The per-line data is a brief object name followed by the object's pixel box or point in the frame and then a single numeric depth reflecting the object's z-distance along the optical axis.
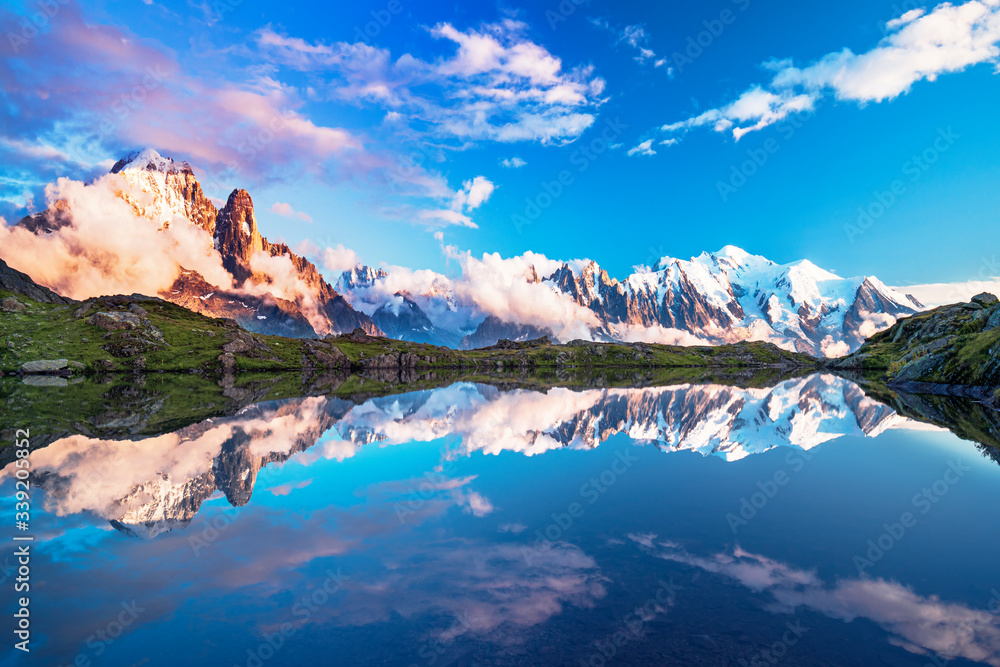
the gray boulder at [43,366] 107.50
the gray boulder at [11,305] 142.62
